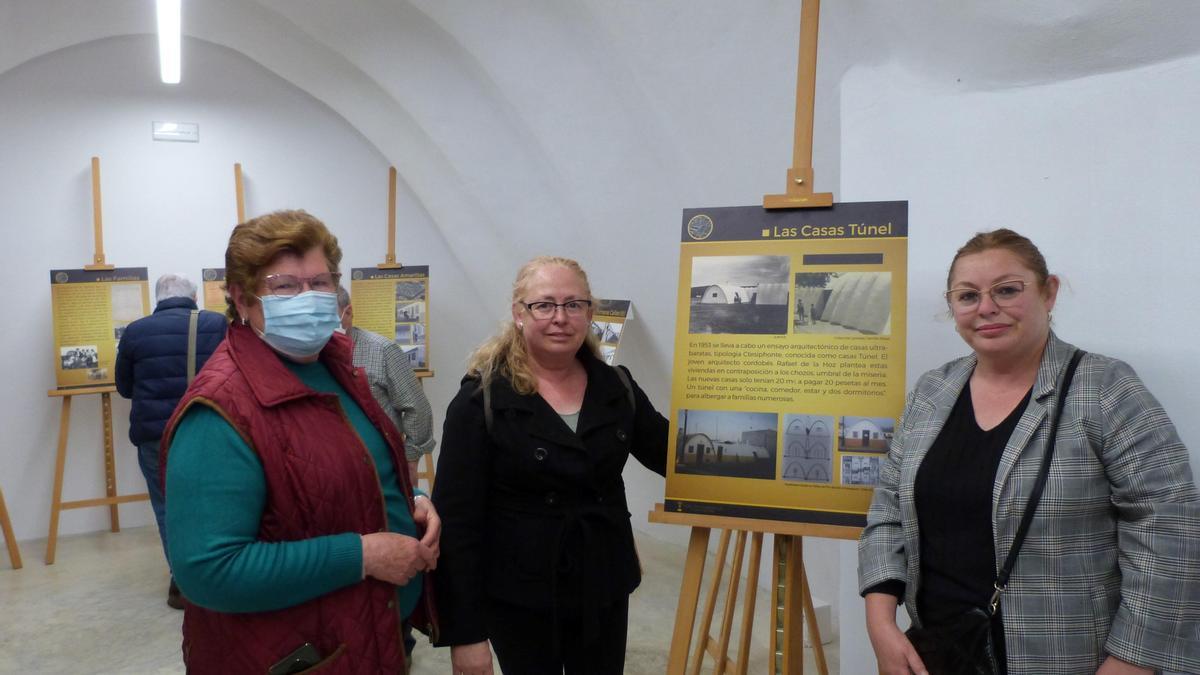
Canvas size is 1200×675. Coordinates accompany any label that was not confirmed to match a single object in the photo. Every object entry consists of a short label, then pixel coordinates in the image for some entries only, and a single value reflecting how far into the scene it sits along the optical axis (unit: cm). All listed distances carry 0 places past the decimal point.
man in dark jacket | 368
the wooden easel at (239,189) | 531
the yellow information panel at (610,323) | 430
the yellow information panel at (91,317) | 477
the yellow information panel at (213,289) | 521
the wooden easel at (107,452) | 469
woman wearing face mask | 124
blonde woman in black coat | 173
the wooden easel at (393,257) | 514
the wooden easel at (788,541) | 199
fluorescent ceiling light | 376
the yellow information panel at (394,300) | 530
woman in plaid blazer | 137
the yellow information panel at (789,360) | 192
